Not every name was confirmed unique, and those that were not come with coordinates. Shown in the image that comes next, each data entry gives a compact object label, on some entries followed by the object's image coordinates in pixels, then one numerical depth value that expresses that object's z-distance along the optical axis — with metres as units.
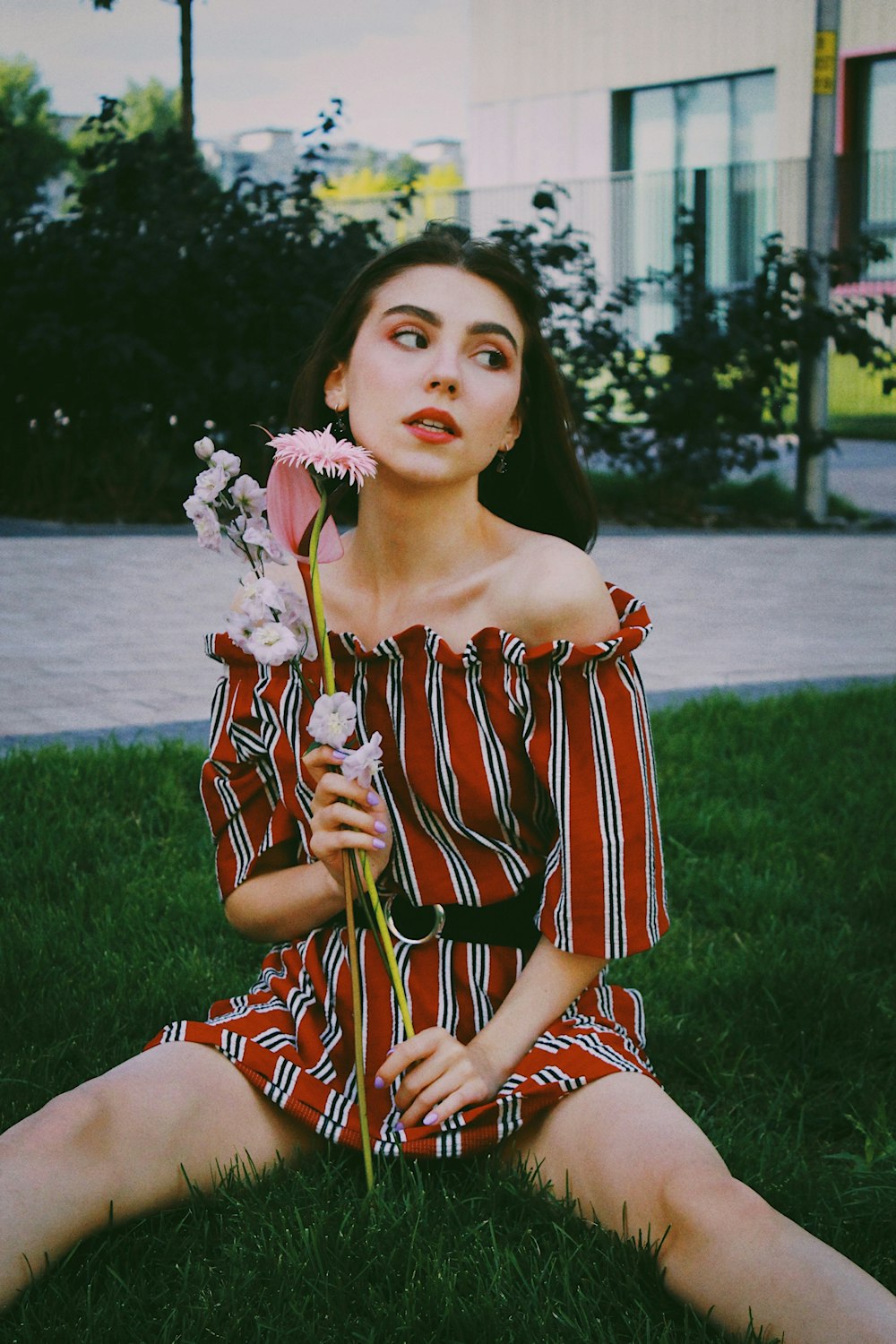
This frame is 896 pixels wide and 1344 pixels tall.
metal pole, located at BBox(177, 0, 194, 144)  11.58
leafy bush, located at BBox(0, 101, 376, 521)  10.47
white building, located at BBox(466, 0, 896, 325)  21.73
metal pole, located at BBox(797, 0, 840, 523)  10.69
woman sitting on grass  2.01
